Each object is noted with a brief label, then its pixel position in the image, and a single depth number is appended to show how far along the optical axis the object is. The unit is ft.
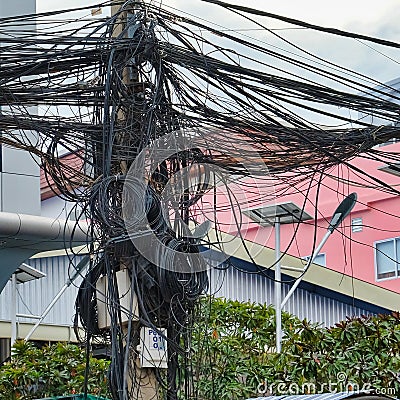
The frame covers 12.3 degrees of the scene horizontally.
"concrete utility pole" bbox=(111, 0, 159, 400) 39.35
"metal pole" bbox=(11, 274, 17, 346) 79.85
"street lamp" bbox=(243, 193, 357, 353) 52.76
